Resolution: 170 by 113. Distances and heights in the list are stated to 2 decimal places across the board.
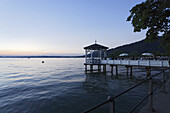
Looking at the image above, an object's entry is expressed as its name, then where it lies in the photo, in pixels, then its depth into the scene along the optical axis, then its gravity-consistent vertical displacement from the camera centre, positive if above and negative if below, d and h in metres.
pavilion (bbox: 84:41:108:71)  23.39 +1.25
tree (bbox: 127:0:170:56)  5.11 +1.99
